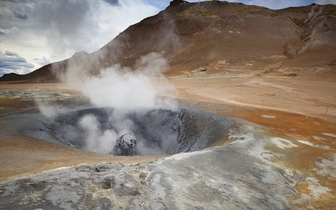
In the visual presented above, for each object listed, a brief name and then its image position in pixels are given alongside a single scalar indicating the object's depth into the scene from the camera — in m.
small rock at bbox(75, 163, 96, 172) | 3.41
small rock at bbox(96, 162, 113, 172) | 3.56
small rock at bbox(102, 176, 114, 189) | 3.01
